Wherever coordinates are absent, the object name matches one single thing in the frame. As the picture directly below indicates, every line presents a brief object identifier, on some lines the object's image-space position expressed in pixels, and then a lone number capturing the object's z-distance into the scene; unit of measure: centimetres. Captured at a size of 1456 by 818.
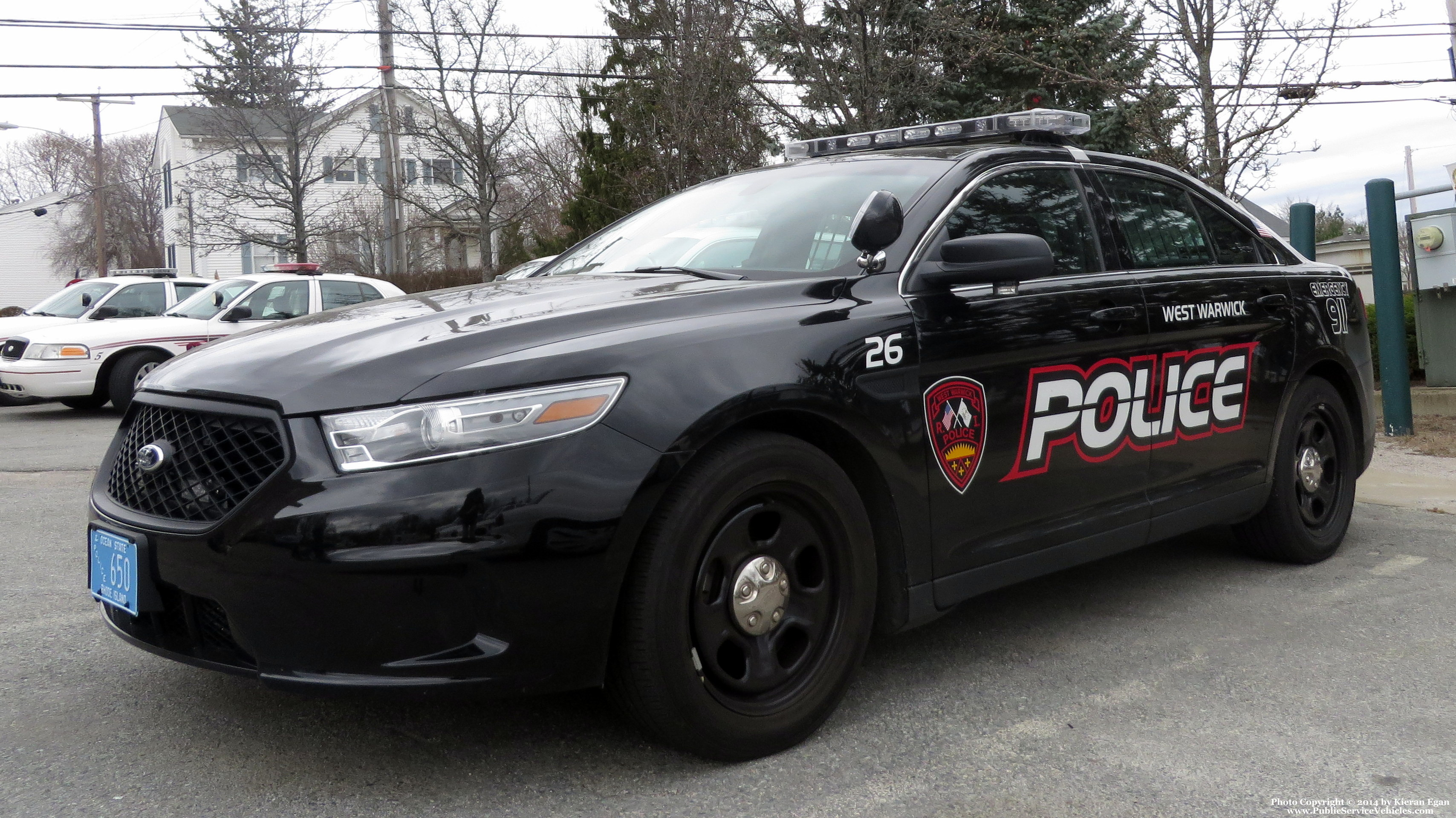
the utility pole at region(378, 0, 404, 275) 2209
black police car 238
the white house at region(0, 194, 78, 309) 6038
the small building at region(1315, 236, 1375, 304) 2142
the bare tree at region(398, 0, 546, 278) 2402
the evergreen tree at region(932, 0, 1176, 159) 1496
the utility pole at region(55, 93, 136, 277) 3459
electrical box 882
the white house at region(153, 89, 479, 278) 3522
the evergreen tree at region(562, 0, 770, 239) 1667
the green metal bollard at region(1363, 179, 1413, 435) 819
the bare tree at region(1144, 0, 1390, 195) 1188
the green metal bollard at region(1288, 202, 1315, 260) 859
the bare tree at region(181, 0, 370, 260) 2511
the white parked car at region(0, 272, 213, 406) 1306
